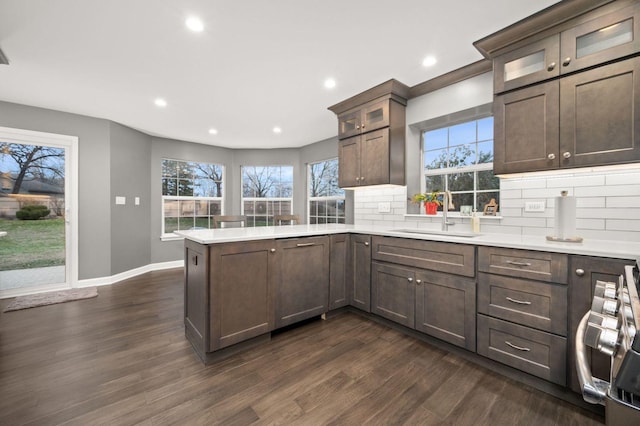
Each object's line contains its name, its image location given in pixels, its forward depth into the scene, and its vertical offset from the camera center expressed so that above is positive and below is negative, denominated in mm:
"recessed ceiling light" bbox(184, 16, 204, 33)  1907 +1398
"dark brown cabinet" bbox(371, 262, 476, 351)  1989 -767
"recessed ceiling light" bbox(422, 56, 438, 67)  2389 +1396
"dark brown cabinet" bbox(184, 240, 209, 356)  1916 -660
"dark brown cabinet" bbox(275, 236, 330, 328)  2322 -639
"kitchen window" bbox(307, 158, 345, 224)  4973 +336
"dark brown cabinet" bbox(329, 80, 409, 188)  2977 +907
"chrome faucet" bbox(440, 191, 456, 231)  2604 +14
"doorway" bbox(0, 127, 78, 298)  3451 +1
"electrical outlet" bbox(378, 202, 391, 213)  3350 +51
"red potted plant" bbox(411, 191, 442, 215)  2701 +109
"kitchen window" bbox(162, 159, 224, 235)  5195 +356
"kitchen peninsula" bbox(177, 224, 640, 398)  1609 -587
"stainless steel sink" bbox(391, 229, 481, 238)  2352 -213
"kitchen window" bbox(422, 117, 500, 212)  2674 +541
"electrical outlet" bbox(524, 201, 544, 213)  2174 +41
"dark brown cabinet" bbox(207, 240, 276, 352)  1945 -635
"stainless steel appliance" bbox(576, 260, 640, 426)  407 -274
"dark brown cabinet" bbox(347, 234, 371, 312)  2684 -643
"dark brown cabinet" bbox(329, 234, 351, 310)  2707 -636
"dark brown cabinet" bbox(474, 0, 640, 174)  1628 +866
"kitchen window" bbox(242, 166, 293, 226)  5953 +414
